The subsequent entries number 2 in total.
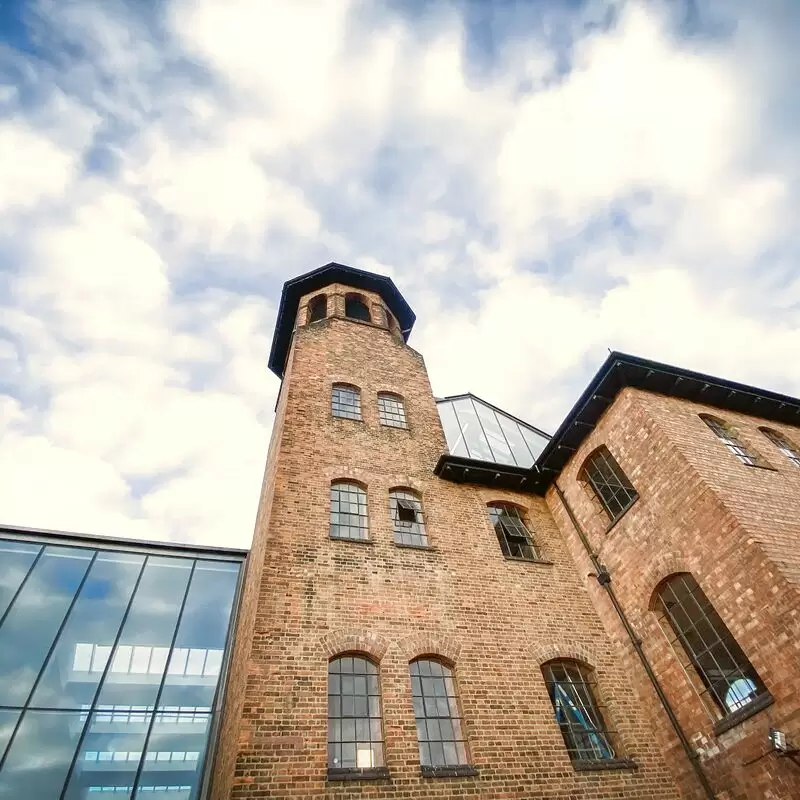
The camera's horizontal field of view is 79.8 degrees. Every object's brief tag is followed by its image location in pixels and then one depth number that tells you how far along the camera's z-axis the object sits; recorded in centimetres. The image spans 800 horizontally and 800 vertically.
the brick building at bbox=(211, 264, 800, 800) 654
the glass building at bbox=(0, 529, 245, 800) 809
